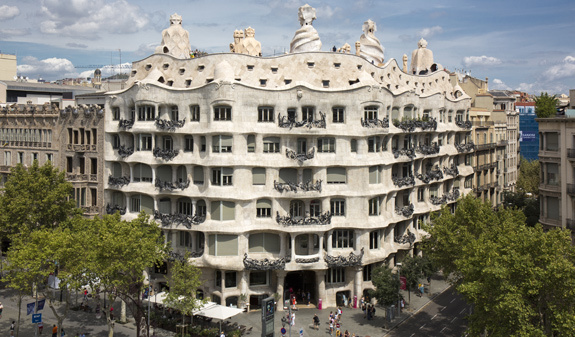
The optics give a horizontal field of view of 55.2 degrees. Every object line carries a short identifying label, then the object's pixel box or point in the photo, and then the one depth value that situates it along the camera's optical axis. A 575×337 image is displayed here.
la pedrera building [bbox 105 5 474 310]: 58.88
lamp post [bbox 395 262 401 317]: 56.57
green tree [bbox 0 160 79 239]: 61.97
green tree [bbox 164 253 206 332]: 49.25
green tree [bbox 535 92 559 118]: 63.09
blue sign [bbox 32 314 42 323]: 49.91
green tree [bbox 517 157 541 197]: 104.44
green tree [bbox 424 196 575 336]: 36.22
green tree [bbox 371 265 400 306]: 55.19
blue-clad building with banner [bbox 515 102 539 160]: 137.75
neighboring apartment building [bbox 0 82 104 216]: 70.38
